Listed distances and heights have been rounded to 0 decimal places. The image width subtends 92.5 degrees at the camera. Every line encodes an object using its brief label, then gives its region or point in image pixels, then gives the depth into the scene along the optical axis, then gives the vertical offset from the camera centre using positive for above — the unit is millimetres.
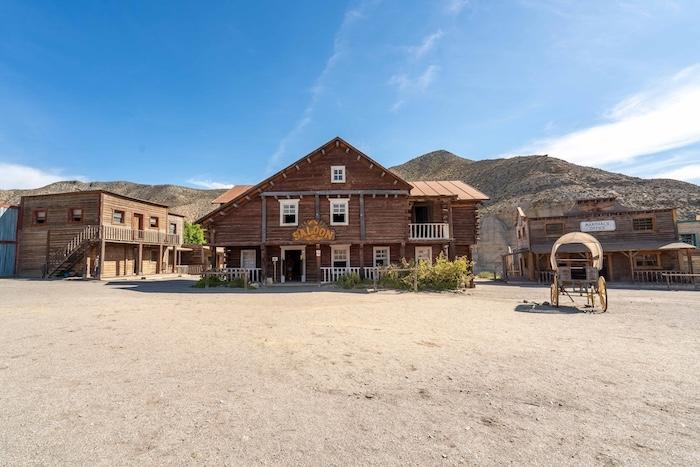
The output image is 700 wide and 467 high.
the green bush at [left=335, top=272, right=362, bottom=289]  19534 -1312
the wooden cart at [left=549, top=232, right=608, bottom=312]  11908 -775
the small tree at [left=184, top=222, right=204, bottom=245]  47681 +3849
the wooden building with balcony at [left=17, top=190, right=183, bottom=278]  28172 +2502
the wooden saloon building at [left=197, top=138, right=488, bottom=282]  22156 +2889
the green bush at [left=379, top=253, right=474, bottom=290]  18578 -1079
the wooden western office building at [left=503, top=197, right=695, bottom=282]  26469 +1242
